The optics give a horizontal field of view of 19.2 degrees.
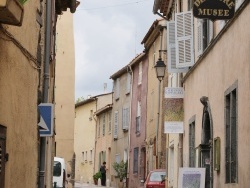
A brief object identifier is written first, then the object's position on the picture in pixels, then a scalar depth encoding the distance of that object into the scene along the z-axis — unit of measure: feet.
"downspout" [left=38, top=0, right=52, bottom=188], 47.75
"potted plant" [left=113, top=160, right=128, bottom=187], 148.46
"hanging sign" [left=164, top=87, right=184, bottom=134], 73.92
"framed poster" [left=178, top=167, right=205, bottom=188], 49.90
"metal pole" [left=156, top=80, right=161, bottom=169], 113.17
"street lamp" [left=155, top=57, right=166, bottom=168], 78.69
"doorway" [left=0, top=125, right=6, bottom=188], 31.60
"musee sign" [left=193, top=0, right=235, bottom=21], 42.32
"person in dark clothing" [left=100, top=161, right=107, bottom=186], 161.65
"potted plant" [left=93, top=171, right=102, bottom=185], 168.71
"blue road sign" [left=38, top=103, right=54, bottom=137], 44.60
